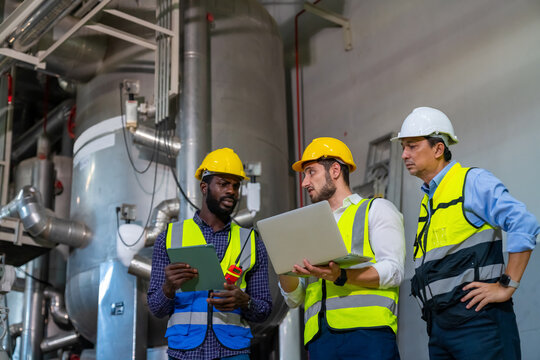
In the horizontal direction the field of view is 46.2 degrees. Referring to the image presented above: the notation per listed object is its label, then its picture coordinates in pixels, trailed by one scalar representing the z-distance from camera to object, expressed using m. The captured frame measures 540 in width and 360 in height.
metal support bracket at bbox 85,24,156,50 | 6.41
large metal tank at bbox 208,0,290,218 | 6.66
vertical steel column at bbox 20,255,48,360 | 8.42
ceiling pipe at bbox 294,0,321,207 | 7.89
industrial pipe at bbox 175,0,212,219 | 6.20
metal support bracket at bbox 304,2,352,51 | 7.66
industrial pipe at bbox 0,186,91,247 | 6.73
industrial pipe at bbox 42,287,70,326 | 8.23
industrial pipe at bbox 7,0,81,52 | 6.23
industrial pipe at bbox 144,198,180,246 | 6.17
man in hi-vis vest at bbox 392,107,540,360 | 2.78
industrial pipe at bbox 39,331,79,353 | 7.73
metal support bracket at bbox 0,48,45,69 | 6.62
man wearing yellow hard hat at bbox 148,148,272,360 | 3.46
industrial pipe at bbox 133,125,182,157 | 6.27
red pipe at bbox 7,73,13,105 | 8.10
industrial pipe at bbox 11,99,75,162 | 9.24
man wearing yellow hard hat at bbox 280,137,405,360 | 2.91
